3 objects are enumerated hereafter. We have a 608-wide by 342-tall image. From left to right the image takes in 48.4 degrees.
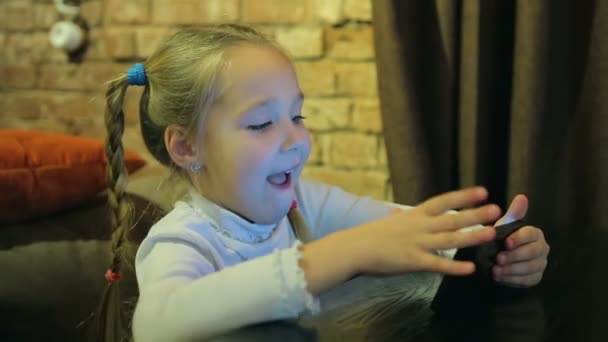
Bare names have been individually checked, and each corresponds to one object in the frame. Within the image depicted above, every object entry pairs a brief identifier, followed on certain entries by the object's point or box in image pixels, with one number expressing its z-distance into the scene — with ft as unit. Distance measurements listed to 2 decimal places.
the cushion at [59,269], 3.90
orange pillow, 4.27
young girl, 2.45
